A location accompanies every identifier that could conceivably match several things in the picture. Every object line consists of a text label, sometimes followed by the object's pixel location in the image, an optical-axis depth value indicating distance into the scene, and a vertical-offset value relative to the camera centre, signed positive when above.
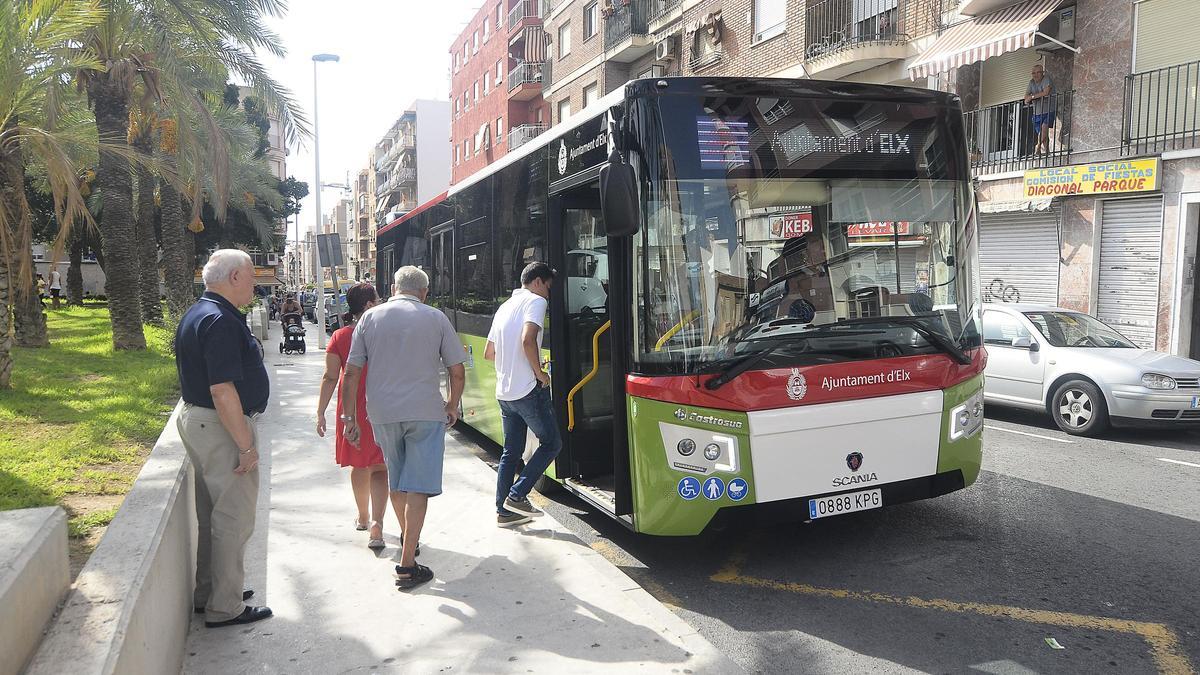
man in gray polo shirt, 4.62 -0.62
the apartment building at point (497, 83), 38.69 +9.83
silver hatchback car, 9.18 -1.07
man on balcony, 15.84 +3.27
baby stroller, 20.59 -1.38
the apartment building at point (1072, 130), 14.17 +2.68
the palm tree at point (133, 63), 14.38 +3.77
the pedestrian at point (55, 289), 30.55 -0.41
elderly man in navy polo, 3.81 -0.62
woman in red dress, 5.39 -1.14
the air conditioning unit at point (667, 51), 26.62 +7.14
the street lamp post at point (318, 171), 24.41 +3.43
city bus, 4.66 -0.11
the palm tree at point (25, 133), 8.95 +1.70
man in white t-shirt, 5.59 -0.73
